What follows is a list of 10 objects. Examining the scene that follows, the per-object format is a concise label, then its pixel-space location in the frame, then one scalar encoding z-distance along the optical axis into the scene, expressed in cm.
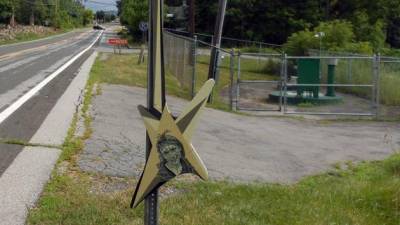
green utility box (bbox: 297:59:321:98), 1858
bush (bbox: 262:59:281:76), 3227
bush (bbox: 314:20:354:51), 3111
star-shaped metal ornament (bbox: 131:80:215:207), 342
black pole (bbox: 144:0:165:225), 341
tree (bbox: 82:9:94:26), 18362
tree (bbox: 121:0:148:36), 5100
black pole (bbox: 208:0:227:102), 1778
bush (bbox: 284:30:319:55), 3195
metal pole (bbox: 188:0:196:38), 2908
